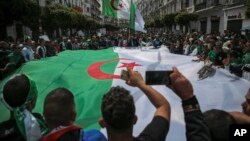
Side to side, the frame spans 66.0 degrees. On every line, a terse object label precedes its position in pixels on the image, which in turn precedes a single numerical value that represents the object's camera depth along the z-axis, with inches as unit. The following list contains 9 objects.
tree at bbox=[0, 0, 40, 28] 492.3
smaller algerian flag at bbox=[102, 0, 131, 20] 302.0
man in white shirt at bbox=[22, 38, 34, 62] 228.1
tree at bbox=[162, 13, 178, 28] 1068.4
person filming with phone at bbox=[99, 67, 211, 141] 40.5
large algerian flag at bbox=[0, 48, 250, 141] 102.4
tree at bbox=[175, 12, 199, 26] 901.5
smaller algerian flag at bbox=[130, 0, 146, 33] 275.9
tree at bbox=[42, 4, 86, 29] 741.2
